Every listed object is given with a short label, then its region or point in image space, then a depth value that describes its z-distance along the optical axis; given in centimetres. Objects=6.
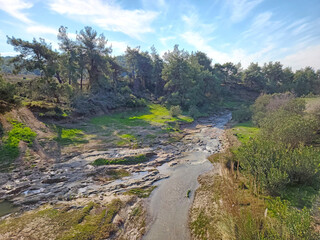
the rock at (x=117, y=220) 843
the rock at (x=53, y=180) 1194
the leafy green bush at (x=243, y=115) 3566
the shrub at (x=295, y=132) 1313
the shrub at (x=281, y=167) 873
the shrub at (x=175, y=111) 3856
